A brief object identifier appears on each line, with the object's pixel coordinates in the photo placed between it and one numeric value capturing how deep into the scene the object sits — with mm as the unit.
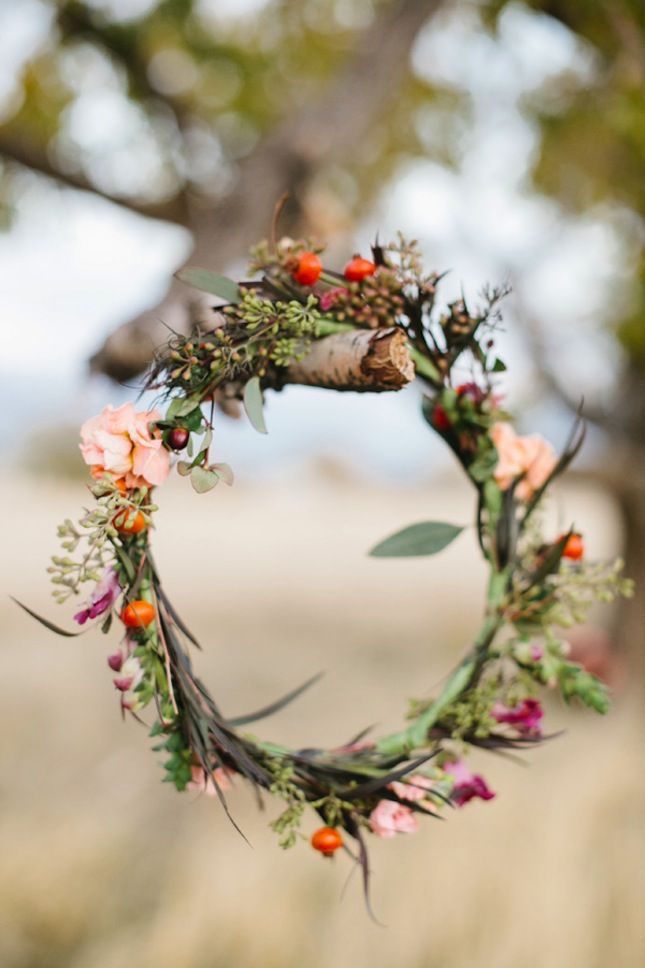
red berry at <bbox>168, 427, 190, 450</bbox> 1012
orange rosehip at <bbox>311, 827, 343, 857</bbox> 1040
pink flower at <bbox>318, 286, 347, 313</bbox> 1061
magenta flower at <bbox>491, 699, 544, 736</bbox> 1094
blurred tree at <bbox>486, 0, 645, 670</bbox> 2571
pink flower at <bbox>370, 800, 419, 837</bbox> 1040
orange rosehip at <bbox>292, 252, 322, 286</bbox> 1058
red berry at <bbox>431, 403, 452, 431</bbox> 1121
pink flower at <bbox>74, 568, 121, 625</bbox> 999
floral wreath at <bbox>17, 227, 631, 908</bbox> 1010
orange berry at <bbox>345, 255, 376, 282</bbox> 1064
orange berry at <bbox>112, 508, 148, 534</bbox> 1005
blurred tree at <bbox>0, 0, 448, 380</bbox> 2057
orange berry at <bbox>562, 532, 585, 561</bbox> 1120
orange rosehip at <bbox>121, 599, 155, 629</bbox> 1010
